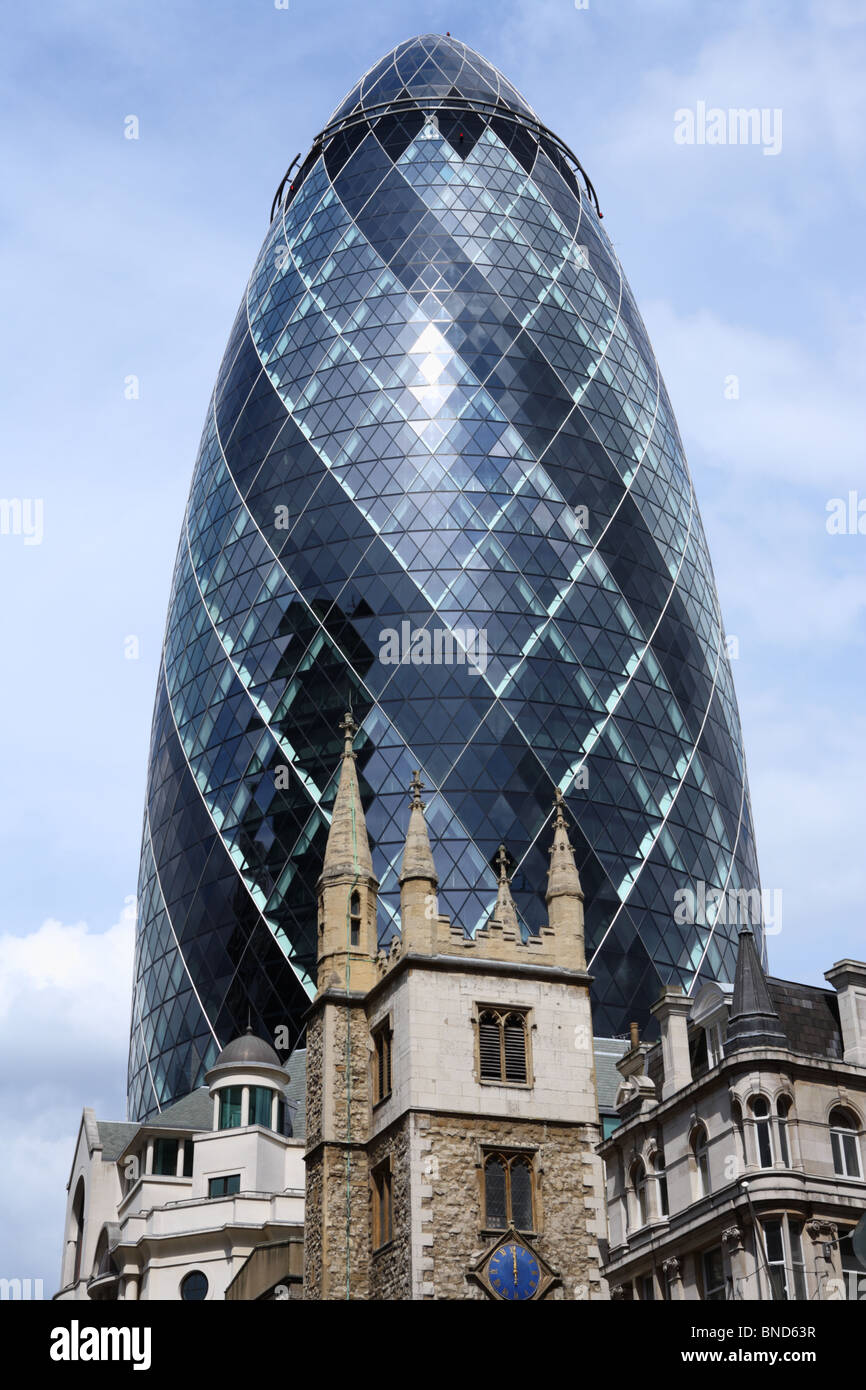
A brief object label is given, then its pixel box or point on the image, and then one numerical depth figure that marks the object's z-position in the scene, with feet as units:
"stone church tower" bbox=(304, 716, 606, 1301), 100.94
